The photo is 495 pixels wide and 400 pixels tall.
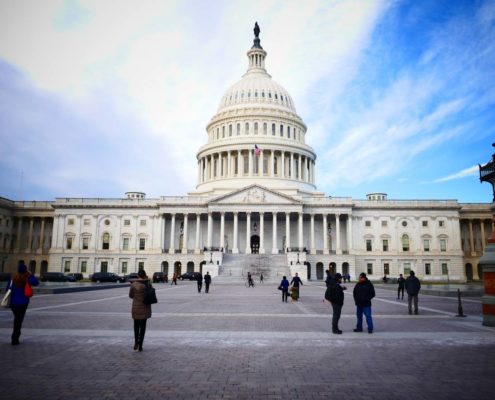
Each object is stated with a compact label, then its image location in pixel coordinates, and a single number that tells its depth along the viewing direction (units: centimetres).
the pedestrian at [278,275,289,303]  2797
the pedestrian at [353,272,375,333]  1512
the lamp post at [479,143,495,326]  1609
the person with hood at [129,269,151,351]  1148
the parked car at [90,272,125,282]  6300
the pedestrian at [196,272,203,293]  3601
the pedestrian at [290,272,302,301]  2861
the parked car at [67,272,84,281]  7202
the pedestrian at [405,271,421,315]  2044
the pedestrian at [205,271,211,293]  3636
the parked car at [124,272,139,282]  6318
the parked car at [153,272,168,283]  6359
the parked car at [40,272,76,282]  5778
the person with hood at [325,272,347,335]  1461
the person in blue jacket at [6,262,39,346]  1214
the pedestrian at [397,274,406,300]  3114
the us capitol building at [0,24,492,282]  8256
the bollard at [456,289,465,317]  1948
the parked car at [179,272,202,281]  7406
